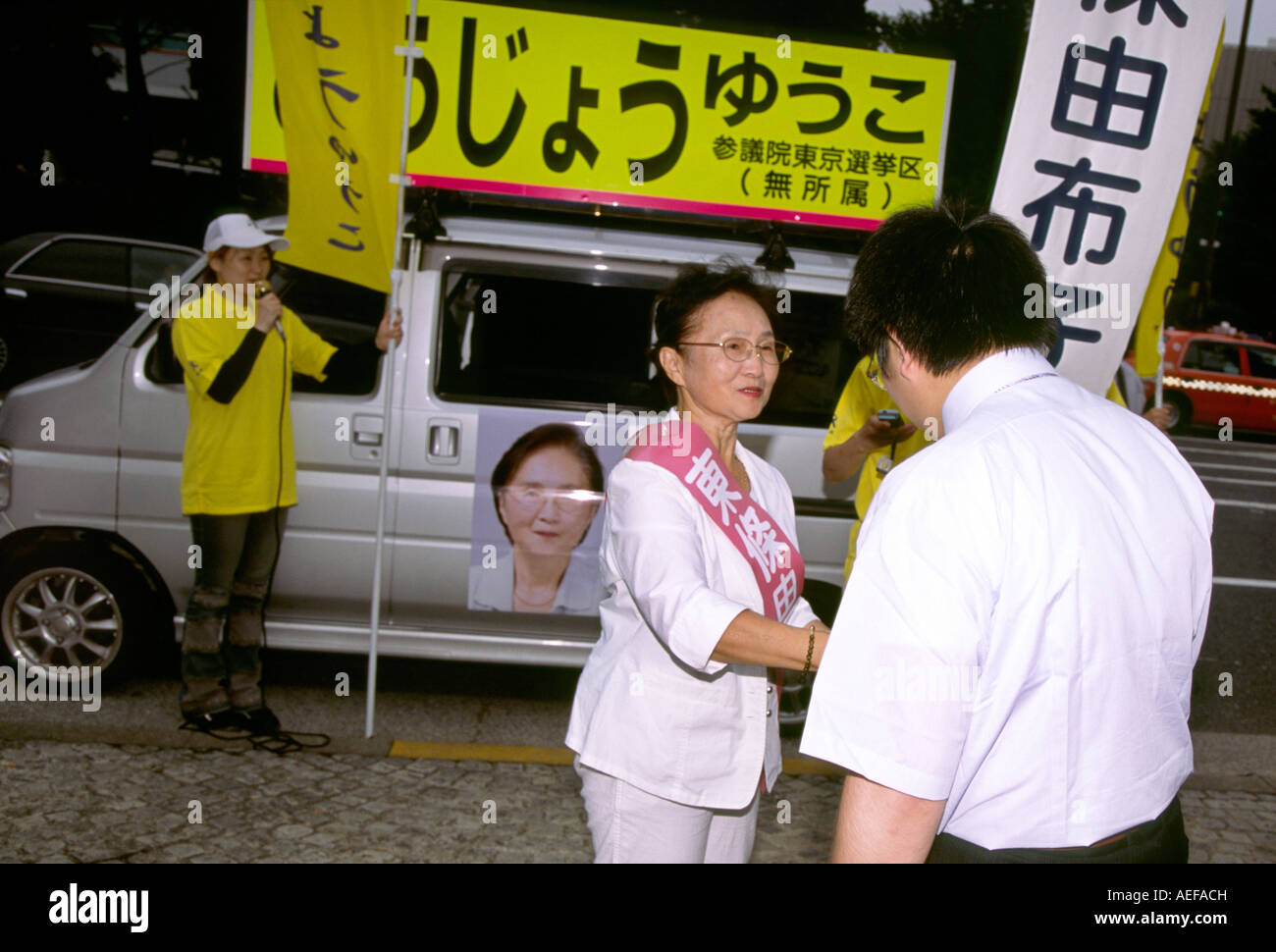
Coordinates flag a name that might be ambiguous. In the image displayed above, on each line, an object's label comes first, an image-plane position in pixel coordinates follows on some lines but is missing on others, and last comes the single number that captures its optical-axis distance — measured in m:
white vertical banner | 2.99
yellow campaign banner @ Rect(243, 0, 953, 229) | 4.45
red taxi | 18.42
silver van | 4.41
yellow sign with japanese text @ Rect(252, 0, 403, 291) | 3.90
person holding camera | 3.77
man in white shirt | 1.21
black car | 10.08
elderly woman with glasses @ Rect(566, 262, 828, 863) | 1.94
